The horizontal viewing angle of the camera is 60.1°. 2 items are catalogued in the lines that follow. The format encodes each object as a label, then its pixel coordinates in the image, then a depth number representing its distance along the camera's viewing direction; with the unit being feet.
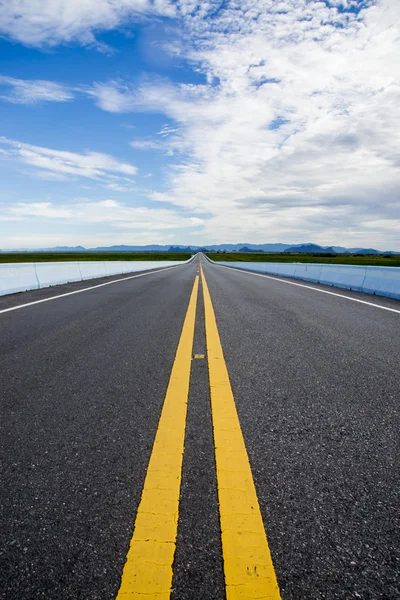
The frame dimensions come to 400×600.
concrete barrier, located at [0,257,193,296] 34.65
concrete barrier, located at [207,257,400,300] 33.40
